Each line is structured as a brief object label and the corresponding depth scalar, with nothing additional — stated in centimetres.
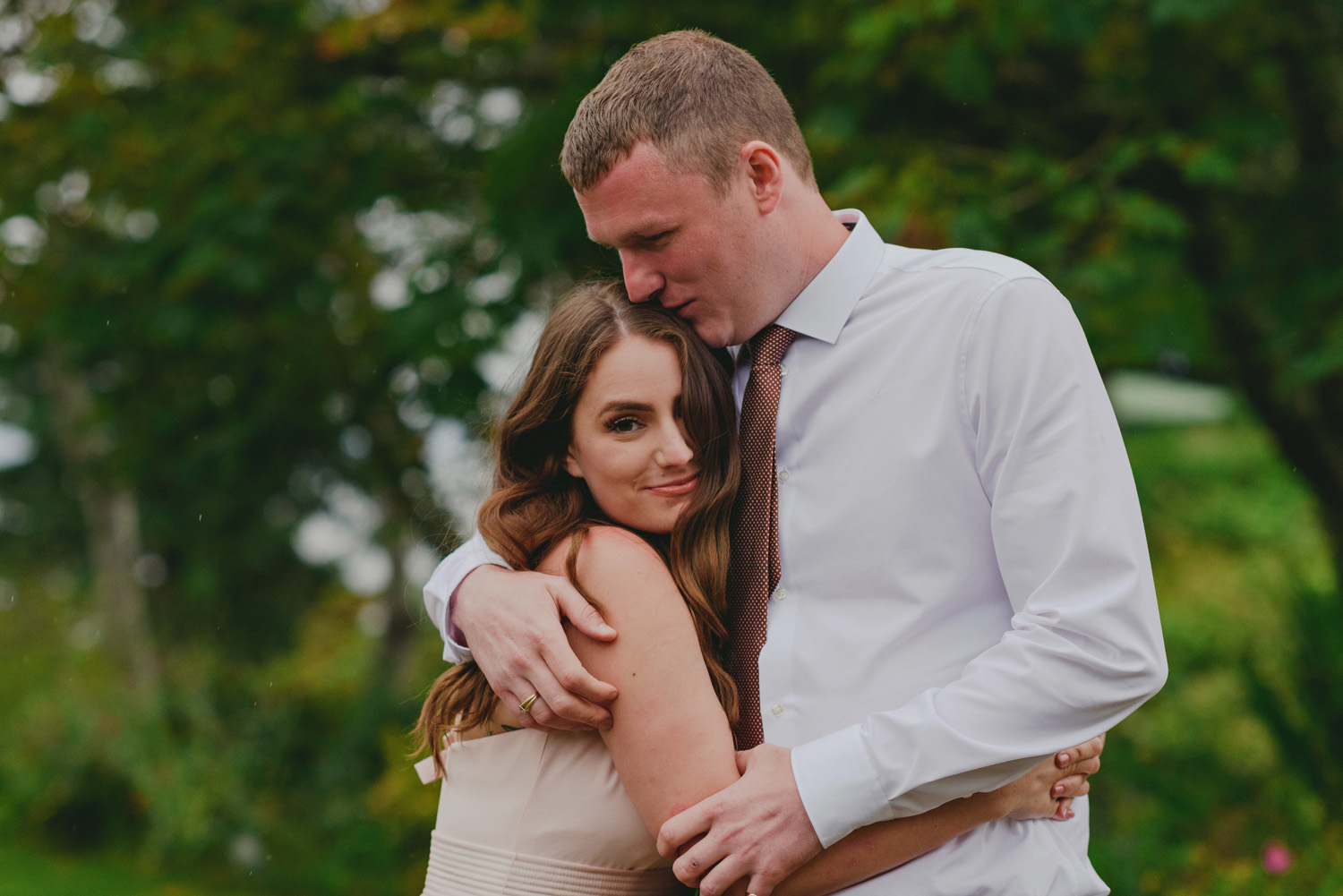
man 264
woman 276
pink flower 416
